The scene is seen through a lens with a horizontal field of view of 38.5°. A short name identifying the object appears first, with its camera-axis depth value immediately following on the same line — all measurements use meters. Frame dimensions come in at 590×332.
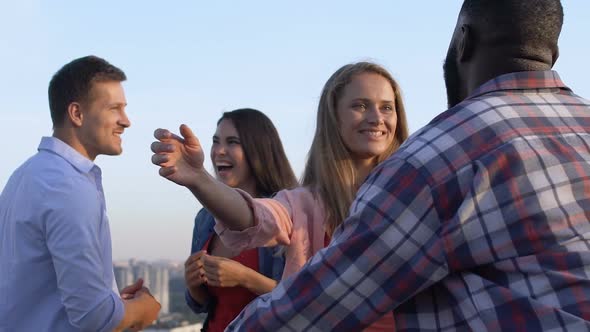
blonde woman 2.53
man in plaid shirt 1.58
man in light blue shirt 3.40
